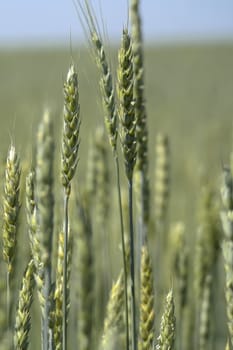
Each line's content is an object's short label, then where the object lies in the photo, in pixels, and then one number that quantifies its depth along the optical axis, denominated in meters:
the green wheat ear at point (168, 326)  1.12
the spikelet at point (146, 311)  1.18
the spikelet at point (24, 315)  1.12
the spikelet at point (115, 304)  1.18
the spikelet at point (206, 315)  1.52
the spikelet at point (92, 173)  1.73
